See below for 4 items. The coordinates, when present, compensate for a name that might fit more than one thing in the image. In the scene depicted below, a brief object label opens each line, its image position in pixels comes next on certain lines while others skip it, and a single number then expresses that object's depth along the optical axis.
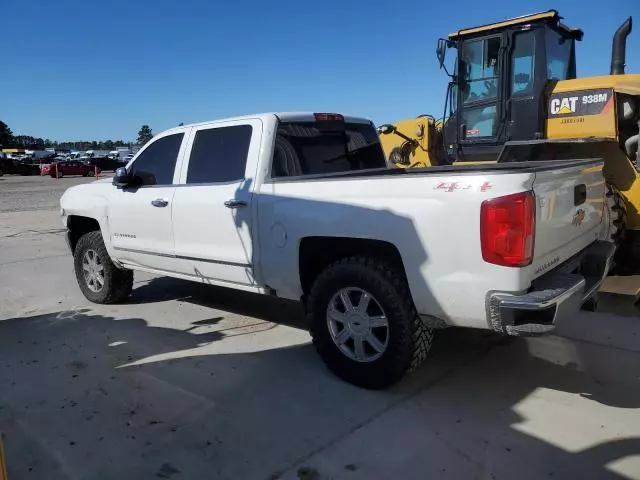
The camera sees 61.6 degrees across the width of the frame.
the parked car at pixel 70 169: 42.94
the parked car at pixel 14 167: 46.55
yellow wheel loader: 6.53
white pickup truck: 3.05
